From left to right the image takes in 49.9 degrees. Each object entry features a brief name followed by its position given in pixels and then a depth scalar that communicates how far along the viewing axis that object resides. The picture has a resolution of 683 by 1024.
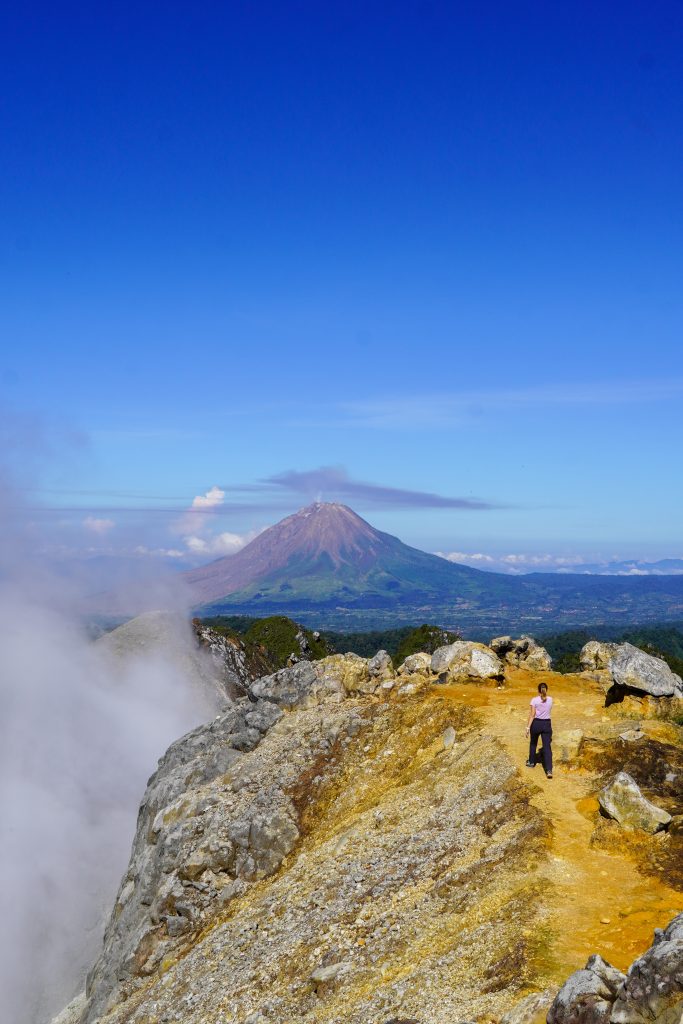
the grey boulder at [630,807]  21.08
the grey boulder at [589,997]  12.37
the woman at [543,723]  25.78
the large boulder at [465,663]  39.10
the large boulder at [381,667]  41.81
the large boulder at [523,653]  43.59
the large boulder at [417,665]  41.64
